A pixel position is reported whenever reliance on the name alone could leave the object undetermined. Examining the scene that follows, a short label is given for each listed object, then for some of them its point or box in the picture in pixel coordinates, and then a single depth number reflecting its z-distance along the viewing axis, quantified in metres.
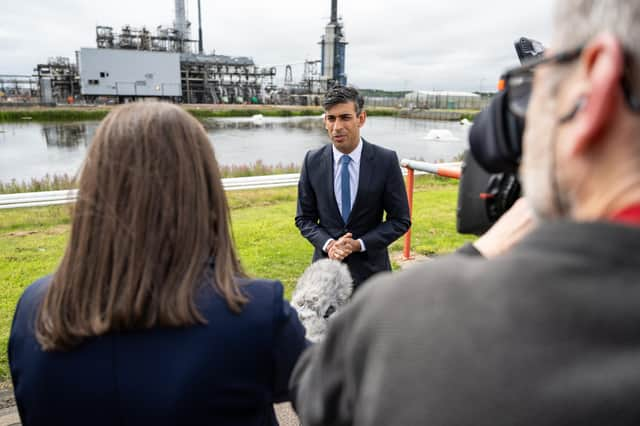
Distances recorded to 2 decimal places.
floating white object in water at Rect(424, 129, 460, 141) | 33.84
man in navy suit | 3.10
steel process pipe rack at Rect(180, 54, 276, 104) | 63.34
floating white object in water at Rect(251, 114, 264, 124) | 53.09
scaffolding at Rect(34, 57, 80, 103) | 58.59
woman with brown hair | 1.02
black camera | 0.90
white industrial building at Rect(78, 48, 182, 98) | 54.19
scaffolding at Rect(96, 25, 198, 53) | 61.16
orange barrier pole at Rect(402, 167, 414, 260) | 5.34
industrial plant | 55.03
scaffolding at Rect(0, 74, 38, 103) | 61.66
